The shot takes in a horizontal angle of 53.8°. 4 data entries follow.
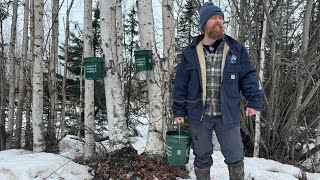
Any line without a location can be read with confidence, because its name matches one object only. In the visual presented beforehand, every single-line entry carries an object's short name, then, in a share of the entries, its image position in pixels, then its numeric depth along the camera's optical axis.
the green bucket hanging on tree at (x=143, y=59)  4.14
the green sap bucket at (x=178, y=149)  3.46
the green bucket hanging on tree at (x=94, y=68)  4.29
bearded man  3.04
